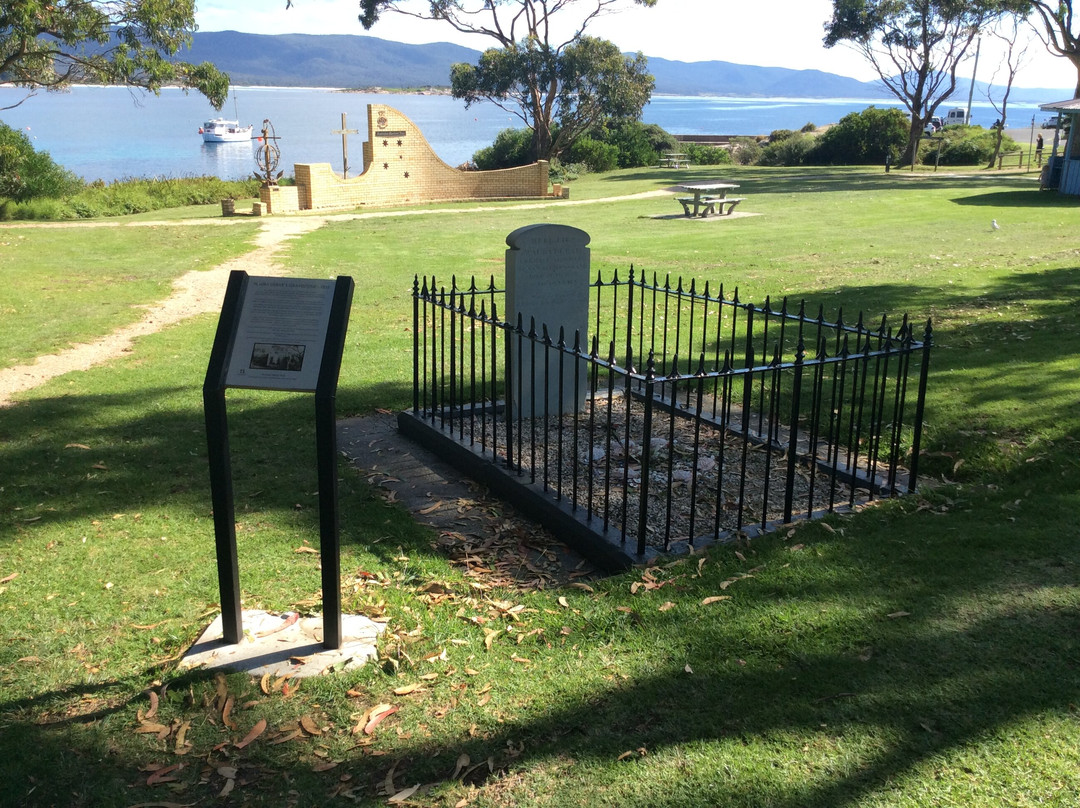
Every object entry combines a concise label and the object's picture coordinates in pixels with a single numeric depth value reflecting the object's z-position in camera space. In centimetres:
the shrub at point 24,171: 2862
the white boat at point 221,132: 13600
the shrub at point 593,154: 4872
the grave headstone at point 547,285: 770
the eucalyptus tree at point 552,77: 4781
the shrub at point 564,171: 4338
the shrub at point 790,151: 5097
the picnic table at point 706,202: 2588
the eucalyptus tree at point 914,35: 4612
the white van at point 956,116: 11275
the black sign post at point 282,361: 414
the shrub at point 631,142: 5081
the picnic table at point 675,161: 4853
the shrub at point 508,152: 4894
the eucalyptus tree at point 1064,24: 3778
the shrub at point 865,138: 4959
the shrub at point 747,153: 5334
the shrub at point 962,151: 4675
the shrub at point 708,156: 5284
